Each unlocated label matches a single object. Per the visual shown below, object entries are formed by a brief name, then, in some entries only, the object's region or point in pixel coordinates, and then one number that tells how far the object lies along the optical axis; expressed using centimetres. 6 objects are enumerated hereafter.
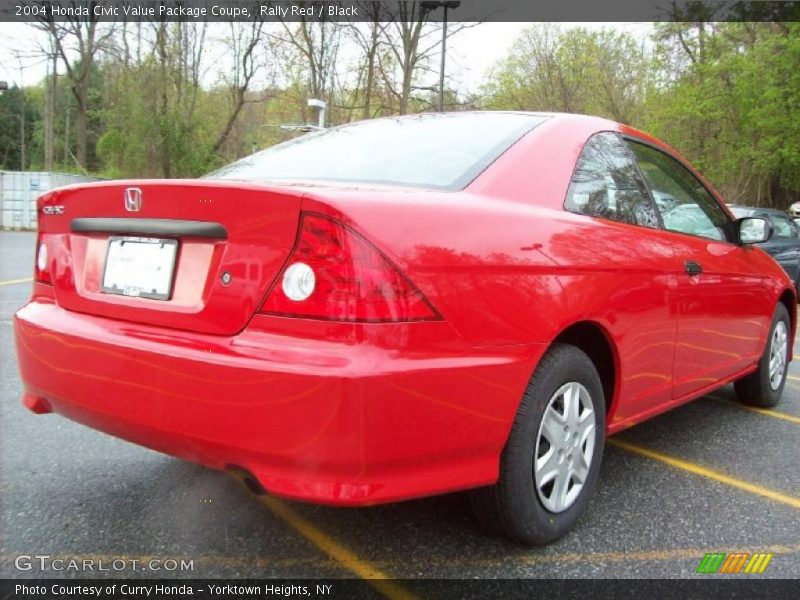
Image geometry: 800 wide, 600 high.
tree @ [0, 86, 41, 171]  4678
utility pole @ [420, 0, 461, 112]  2178
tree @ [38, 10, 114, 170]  2611
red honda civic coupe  183
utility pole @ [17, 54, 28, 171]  4381
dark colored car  1058
